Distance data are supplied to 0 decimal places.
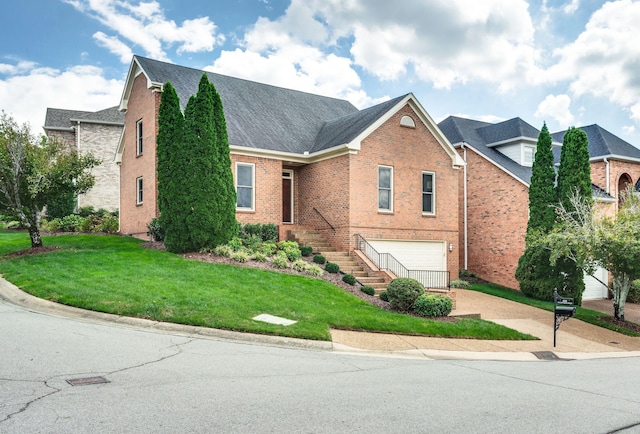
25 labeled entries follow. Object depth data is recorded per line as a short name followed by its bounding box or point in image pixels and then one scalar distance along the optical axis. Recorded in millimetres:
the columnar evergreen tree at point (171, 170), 19359
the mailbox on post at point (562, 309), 14595
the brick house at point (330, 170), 22938
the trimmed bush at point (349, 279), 18984
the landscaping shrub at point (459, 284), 24875
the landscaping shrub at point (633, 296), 26906
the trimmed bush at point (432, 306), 15782
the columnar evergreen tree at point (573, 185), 22000
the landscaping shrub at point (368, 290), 18297
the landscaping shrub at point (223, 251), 19250
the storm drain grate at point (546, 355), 13534
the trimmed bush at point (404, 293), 15984
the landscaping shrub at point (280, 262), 19188
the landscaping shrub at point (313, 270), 19203
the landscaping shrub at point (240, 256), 18953
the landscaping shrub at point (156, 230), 21966
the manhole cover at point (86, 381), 7039
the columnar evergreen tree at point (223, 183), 19609
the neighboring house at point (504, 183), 26922
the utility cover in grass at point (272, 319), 12500
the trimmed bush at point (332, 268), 19953
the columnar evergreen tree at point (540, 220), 22719
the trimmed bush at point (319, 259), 20625
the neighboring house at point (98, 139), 37531
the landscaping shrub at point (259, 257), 19469
